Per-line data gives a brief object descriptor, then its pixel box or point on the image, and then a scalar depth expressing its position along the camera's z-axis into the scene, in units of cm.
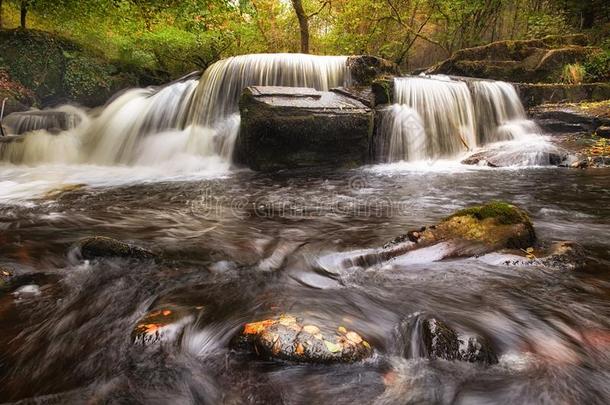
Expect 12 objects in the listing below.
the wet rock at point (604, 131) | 916
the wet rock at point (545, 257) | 320
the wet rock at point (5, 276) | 287
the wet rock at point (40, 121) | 1008
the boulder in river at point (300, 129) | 777
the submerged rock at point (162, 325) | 230
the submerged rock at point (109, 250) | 344
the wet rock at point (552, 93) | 1108
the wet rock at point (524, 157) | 832
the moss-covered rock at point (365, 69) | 1048
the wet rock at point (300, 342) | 202
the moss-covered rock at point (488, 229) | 347
